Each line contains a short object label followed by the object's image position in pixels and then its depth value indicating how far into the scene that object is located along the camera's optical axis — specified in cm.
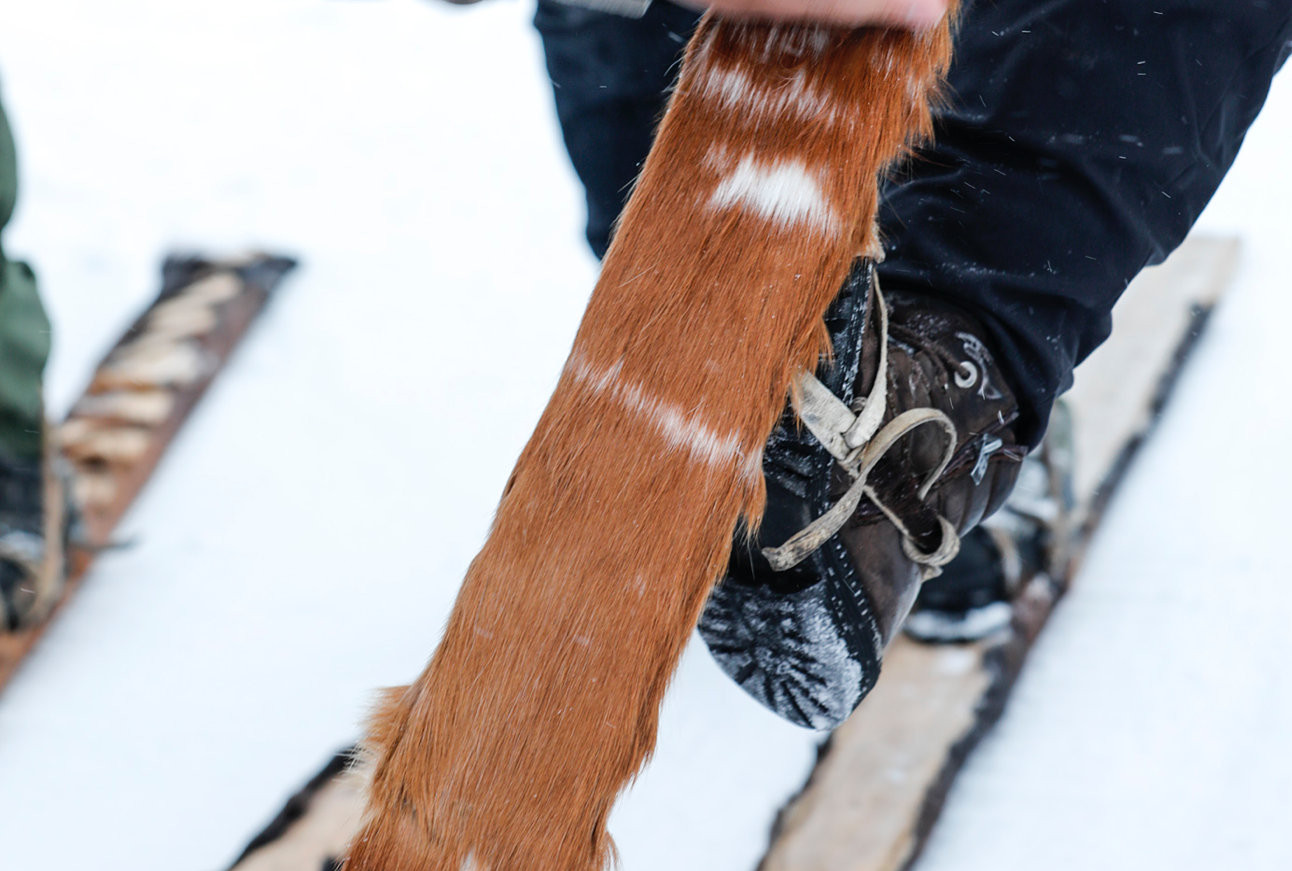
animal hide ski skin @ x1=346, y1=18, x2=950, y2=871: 214
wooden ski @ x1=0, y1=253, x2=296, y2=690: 317
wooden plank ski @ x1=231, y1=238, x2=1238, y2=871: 257
